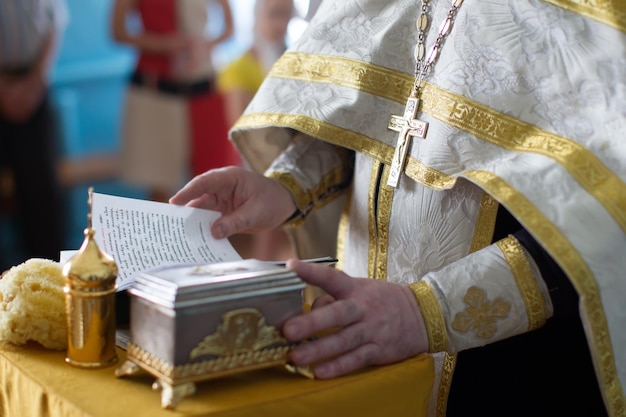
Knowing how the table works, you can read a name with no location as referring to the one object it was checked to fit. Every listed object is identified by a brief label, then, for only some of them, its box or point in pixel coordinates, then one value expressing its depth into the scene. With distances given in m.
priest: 1.61
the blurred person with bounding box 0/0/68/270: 4.82
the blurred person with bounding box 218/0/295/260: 5.38
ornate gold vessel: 1.52
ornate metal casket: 1.47
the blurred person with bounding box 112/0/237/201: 5.49
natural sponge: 1.58
